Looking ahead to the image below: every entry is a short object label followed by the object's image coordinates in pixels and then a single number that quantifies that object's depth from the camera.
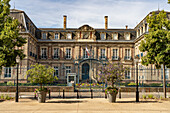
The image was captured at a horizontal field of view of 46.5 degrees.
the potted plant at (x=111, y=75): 13.66
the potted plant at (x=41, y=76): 13.64
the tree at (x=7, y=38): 14.77
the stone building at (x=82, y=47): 36.88
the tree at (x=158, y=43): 15.65
